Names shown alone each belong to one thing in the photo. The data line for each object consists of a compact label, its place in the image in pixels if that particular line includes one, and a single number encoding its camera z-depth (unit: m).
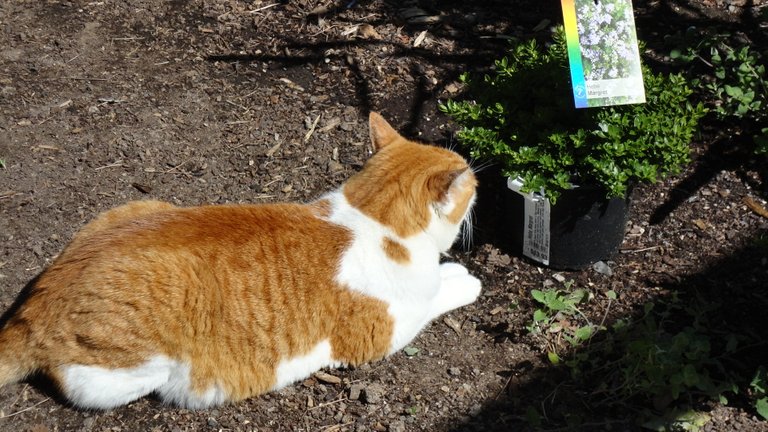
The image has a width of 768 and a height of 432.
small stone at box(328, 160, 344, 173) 4.53
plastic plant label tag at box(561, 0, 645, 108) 3.29
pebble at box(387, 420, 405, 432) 3.31
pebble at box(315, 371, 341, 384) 3.52
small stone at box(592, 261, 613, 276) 3.92
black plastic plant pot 3.65
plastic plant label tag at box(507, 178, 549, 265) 3.66
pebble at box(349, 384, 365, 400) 3.46
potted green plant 3.48
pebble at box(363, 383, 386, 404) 3.43
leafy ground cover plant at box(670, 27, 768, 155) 4.22
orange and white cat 3.07
